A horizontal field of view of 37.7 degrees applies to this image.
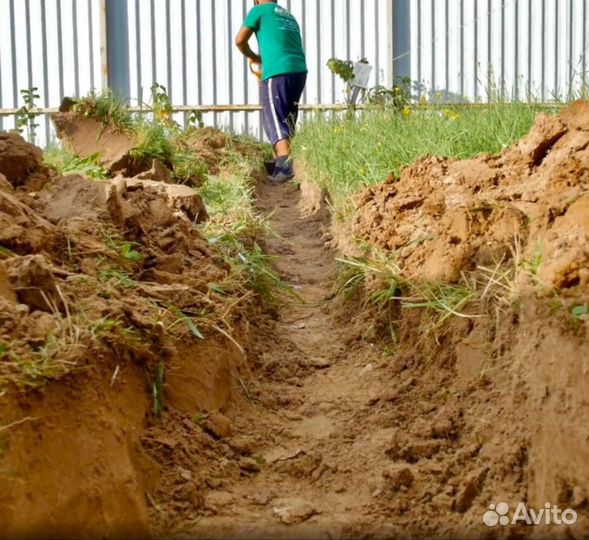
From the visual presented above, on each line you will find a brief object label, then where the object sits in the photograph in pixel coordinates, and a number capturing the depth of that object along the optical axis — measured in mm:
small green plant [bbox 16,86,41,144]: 7988
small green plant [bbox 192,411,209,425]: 2724
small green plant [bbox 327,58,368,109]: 10164
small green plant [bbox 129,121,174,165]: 6215
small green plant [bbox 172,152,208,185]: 6328
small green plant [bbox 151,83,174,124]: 9220
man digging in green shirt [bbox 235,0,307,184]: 8414
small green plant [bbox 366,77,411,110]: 8975
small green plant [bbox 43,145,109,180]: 5547
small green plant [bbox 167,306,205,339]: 2957
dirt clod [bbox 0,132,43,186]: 3871
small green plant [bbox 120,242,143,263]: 3284
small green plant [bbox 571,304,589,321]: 2318
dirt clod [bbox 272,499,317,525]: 2326
